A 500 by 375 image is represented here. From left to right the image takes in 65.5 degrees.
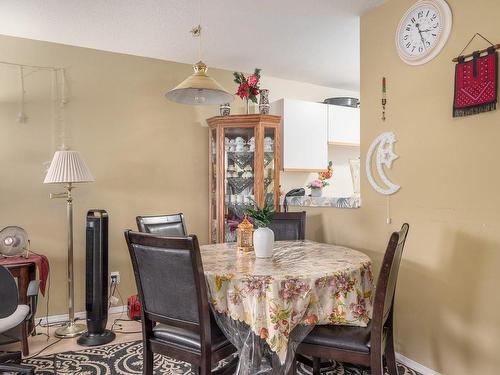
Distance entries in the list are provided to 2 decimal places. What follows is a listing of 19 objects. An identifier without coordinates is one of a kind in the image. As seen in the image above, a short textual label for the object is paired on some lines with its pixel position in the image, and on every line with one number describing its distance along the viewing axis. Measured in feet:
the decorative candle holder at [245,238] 7.73
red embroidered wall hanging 6.68
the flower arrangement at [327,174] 14.76
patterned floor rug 8.01
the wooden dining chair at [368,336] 5.62
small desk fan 9.55
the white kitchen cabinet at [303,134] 13.66
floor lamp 9.80
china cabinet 12.55
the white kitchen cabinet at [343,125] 14.69
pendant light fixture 7.36
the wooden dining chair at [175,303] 5.54
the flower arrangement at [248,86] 12.21
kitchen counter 9.49
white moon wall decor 8.63
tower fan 9.78
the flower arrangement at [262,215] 7.32
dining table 5.66
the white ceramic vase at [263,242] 7.14
